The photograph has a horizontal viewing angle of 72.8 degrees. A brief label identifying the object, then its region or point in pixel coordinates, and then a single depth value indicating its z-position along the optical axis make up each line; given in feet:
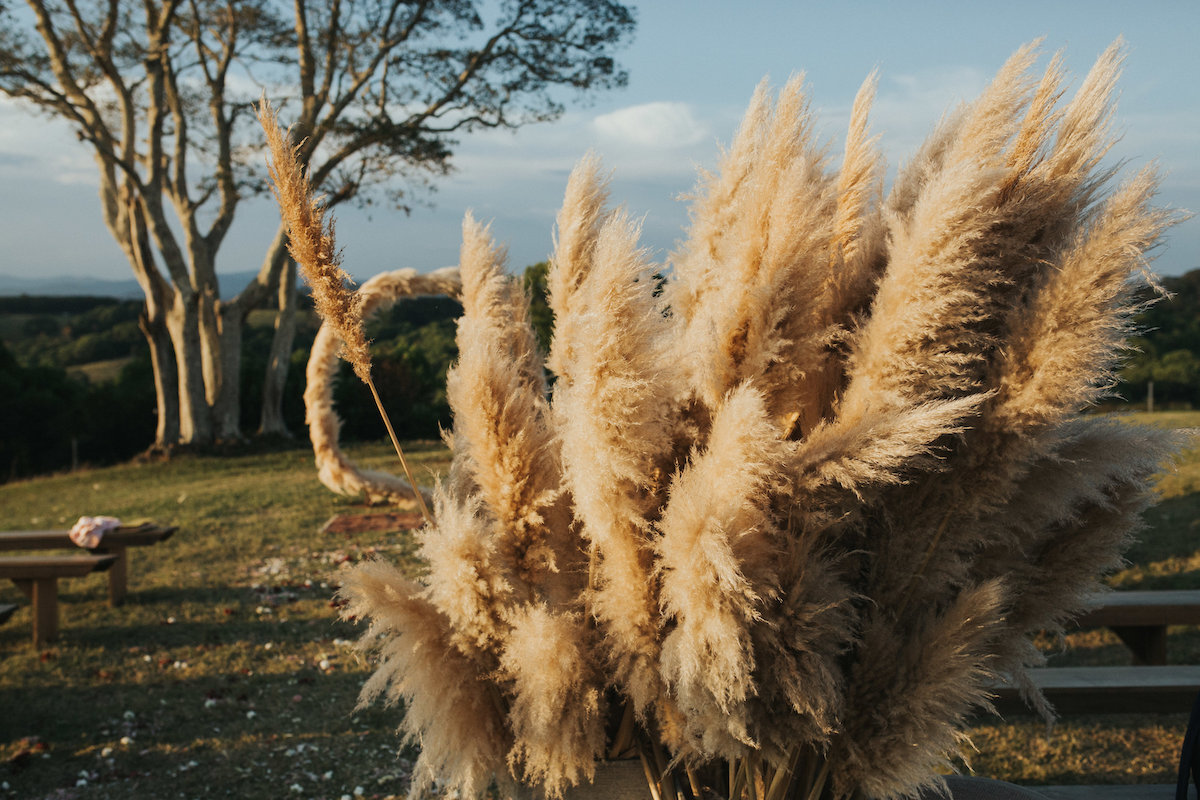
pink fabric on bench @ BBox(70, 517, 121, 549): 18.22
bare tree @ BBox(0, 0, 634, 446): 40.16
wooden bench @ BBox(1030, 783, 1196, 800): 5.68
